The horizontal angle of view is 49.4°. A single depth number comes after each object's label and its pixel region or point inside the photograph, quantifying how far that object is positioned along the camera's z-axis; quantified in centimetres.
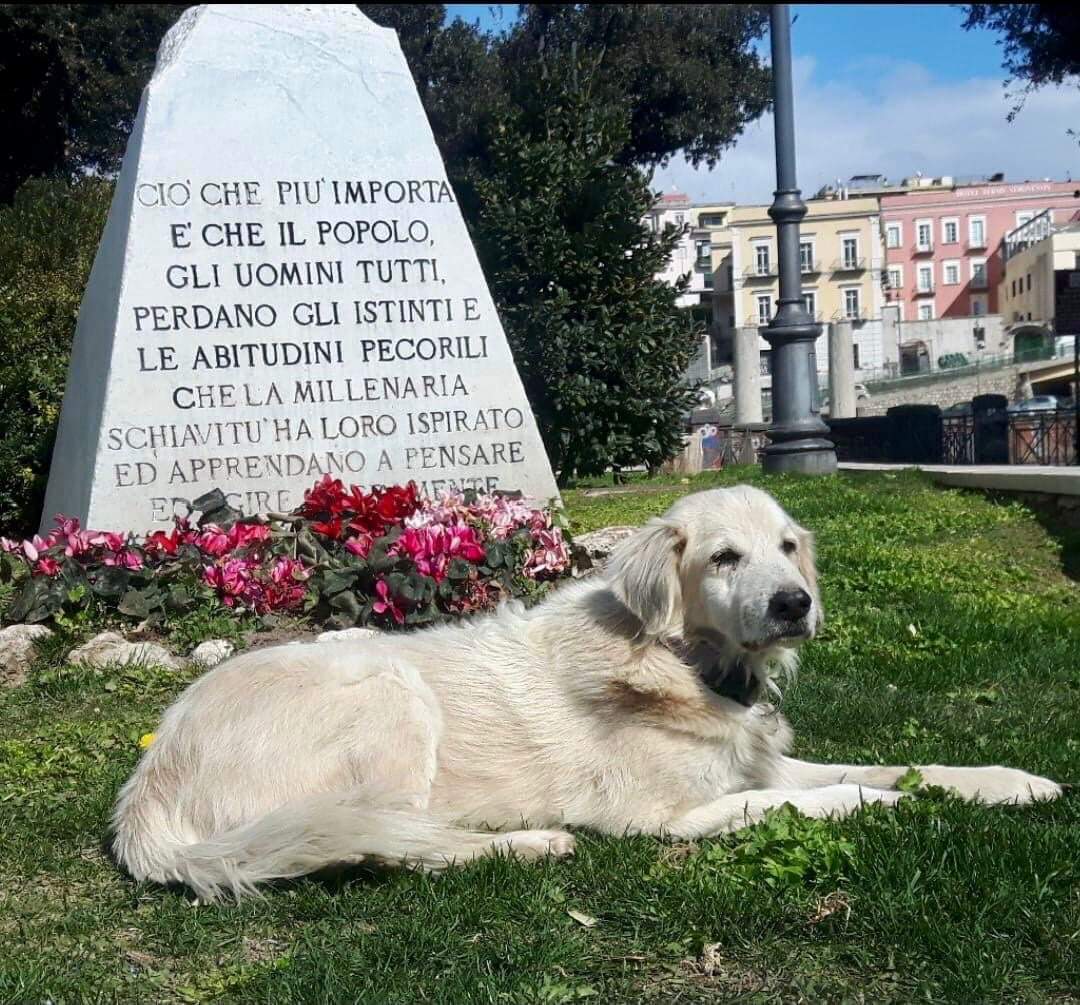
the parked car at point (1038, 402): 4098
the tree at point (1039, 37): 1515
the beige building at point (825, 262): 8812
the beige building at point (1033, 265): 6356
